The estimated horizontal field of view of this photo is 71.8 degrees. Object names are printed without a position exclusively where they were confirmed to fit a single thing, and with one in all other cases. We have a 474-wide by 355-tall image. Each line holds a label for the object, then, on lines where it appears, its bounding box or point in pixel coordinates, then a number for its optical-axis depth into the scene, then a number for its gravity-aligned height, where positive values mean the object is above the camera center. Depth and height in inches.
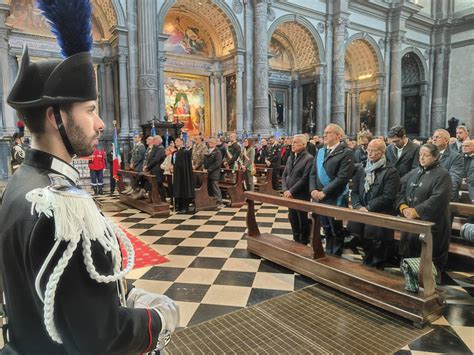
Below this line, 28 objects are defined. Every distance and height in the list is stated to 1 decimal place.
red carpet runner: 165.5 -59.8
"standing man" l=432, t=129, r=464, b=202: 185.9 -11.1
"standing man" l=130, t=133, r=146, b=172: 330.0 -13.4
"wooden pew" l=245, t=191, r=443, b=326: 108.5 -51.6
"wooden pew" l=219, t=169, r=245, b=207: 307.4 -44.2
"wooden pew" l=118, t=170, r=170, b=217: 268.8 -50.8
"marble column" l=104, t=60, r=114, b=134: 507.2 +71.8
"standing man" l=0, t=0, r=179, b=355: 34.5 -10.1
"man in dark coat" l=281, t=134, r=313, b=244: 186.5 -24.6
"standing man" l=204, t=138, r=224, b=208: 300.5 -23.9
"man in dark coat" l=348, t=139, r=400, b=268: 149.8 -27.0
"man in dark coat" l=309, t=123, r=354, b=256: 164.7 -18.3
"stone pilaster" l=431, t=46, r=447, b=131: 873.5 +140.0
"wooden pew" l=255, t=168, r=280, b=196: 349.7 -46.6
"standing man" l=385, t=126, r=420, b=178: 184.5 -6.2
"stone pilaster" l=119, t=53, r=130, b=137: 455.5 +60.1
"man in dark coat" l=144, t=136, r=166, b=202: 297.0 -15.9
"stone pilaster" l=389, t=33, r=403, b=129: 770.8 +160.7
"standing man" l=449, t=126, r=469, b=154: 234.8 +3.2
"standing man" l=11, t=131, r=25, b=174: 257.3 -4.8
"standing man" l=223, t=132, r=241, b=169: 331.9 -9.5
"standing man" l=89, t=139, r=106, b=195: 362.0 -27.8
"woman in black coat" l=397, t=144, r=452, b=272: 132.6 -26.1
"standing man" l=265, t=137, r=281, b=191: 372.5 -24.7
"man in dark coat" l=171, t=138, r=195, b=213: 273.7 -25.7
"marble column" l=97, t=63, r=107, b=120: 508.3 +82.8
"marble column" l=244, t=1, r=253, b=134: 548.1 +128.2
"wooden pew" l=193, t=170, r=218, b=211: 289.5 -48.7
